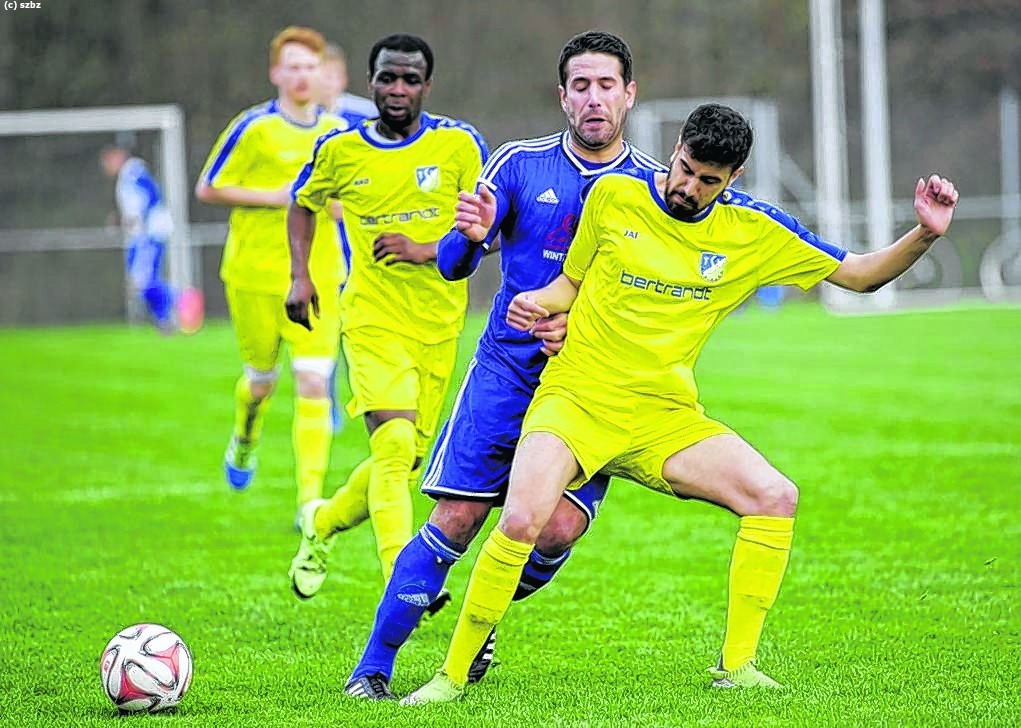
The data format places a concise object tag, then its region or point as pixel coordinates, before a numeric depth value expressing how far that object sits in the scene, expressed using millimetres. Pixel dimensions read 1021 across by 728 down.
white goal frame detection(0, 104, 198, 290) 54094
